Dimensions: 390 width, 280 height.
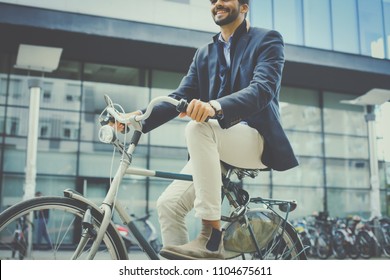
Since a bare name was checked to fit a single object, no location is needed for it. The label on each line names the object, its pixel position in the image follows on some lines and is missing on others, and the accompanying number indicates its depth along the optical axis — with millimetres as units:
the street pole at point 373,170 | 12865
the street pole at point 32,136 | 10989
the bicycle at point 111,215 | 2927
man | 3065
